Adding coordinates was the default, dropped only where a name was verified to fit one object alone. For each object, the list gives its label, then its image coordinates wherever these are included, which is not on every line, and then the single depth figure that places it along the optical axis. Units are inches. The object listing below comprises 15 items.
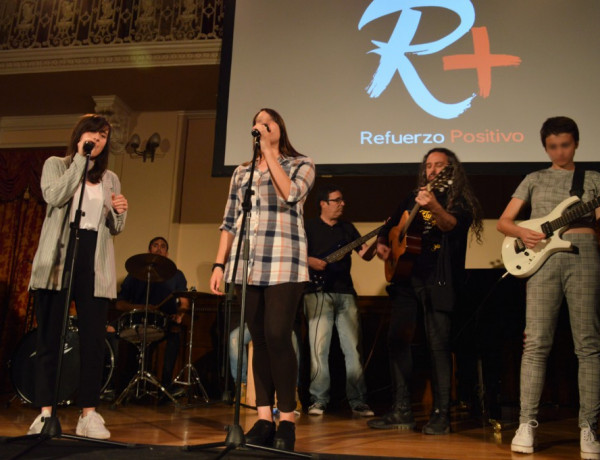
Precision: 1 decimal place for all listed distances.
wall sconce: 252.1
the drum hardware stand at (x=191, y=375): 193.0
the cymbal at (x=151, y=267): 190.7
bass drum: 168.7
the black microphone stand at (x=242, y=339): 81.2
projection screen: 165.9
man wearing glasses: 164.4
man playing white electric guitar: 100.2
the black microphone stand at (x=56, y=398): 89.4
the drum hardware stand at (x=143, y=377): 183.5
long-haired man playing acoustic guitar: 121.1
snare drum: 189.8
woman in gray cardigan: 99.0
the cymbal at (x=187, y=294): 191.3
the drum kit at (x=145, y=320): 189.3
